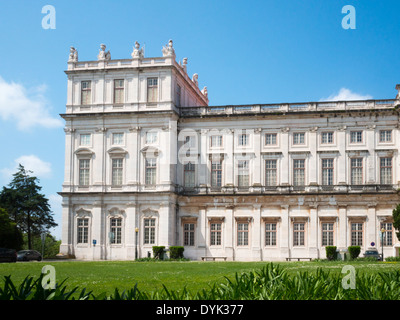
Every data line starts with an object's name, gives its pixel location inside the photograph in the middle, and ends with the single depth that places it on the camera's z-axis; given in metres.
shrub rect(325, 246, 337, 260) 45.13
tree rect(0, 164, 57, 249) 65.50
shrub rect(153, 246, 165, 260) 46.46
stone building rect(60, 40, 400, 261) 47.88
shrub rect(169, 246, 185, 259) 46.62
